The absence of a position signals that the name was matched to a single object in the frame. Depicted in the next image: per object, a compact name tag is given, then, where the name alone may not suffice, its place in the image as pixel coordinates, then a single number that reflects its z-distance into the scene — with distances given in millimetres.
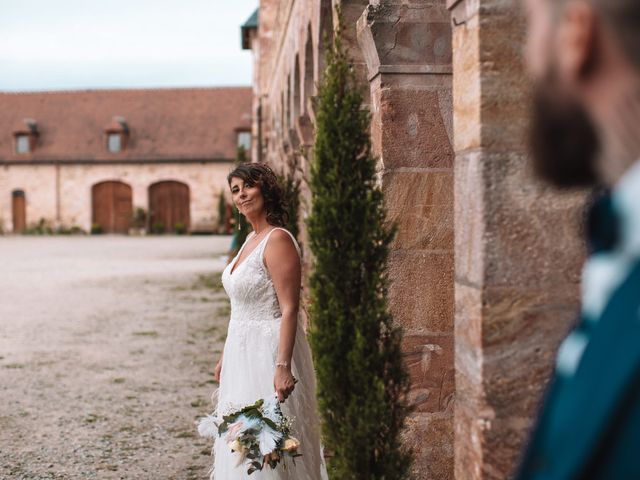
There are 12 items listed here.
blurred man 834
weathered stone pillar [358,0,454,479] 3990
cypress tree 3029
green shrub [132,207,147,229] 38219
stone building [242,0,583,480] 2490
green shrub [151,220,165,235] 38528
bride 3422
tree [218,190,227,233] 37188
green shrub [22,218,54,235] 38938
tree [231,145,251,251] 10234
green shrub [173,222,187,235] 38062
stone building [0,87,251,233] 38188
